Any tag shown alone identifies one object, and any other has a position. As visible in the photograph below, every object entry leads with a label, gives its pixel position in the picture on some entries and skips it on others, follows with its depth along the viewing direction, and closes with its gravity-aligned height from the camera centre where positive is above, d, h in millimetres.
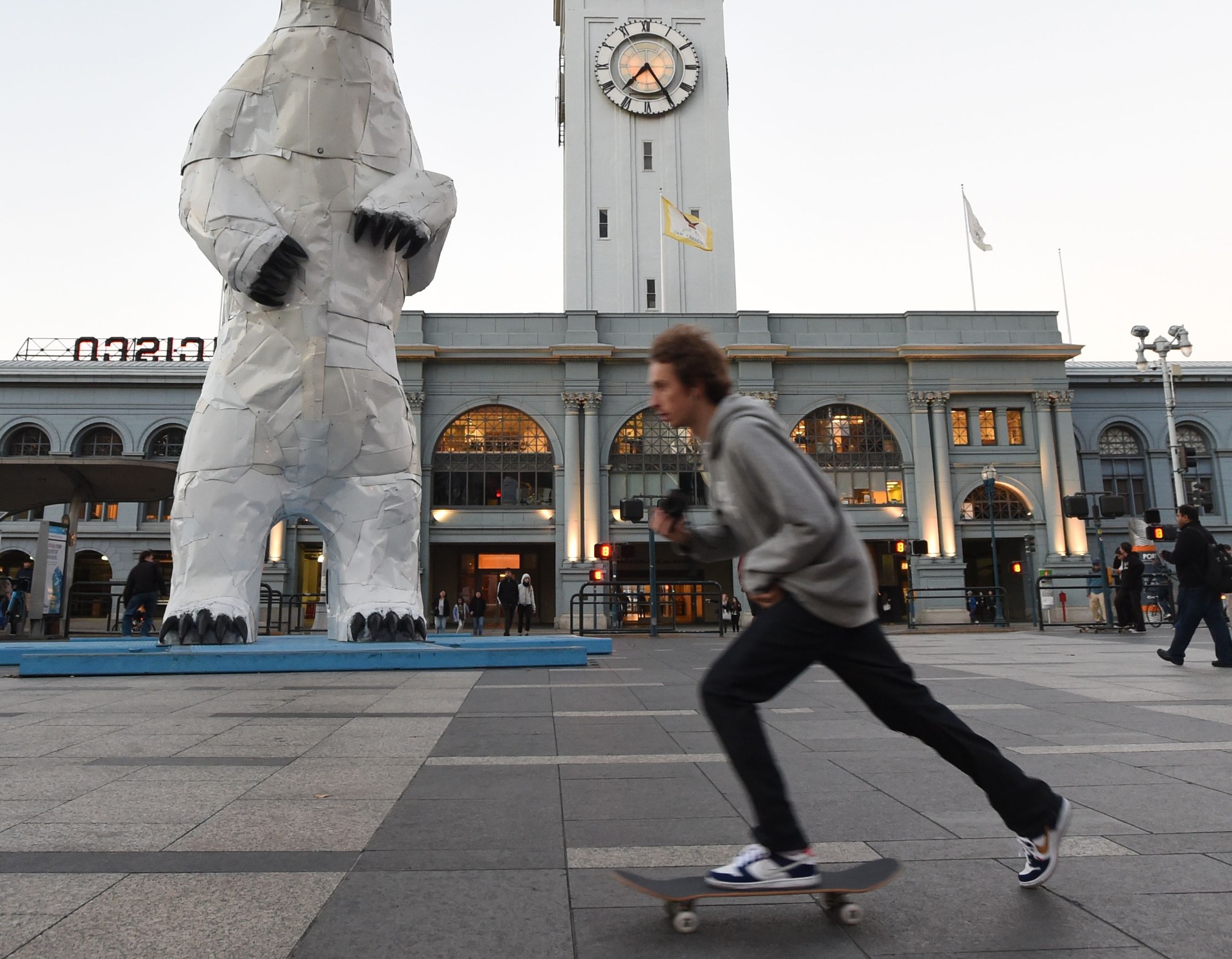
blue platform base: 7895 -374
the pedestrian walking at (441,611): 25062 +90
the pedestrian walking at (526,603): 21562 +233
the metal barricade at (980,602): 22438 +19
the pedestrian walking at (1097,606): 22344 -142
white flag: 36750 +15216
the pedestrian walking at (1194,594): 8469 +44
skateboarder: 2277 -110
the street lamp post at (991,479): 26312 +3645
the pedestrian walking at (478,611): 23500 +60
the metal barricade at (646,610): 22681 -13
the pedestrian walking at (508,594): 21656 +445
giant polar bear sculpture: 7730 +2789
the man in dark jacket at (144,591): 14672 +499
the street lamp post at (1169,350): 22828 +6392
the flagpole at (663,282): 37000 +13680
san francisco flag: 33375 +14197
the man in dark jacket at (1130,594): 17000 +106
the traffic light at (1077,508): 17438 +1808
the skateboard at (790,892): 2066 -666
